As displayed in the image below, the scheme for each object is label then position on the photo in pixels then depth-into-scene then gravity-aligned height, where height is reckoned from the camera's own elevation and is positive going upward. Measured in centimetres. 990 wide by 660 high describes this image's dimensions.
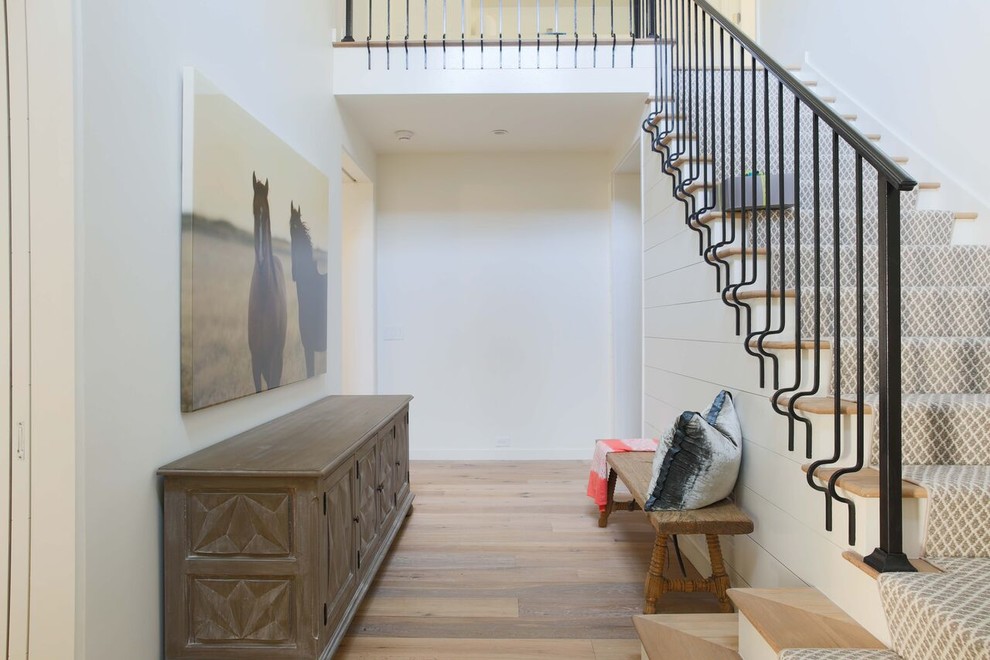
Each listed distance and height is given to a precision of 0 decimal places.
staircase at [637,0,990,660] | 134 -8
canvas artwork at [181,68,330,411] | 194 +31
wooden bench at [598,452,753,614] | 208 -71
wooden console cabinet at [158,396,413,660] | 175 -68
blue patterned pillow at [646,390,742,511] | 214 -49
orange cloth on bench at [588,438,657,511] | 332 -77
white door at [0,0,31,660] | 142 +3
